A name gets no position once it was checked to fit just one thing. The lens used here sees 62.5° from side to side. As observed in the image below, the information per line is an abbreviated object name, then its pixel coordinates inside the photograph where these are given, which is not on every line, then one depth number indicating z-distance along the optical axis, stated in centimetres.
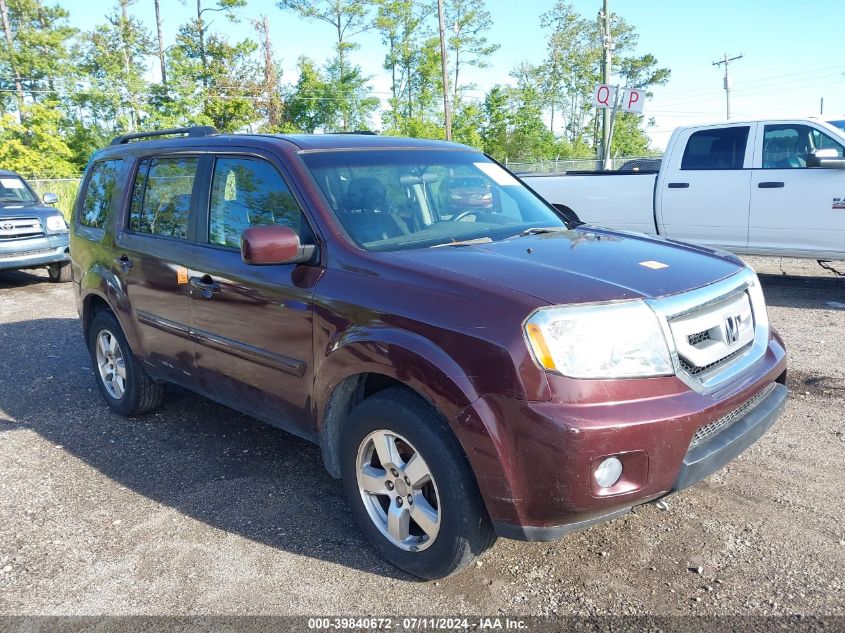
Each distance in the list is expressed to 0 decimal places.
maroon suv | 244
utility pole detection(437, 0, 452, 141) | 2709
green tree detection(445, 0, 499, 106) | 4321
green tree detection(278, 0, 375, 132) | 4175
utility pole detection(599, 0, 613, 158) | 2319
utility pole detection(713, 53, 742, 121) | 5344
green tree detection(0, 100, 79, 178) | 2573
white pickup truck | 781
